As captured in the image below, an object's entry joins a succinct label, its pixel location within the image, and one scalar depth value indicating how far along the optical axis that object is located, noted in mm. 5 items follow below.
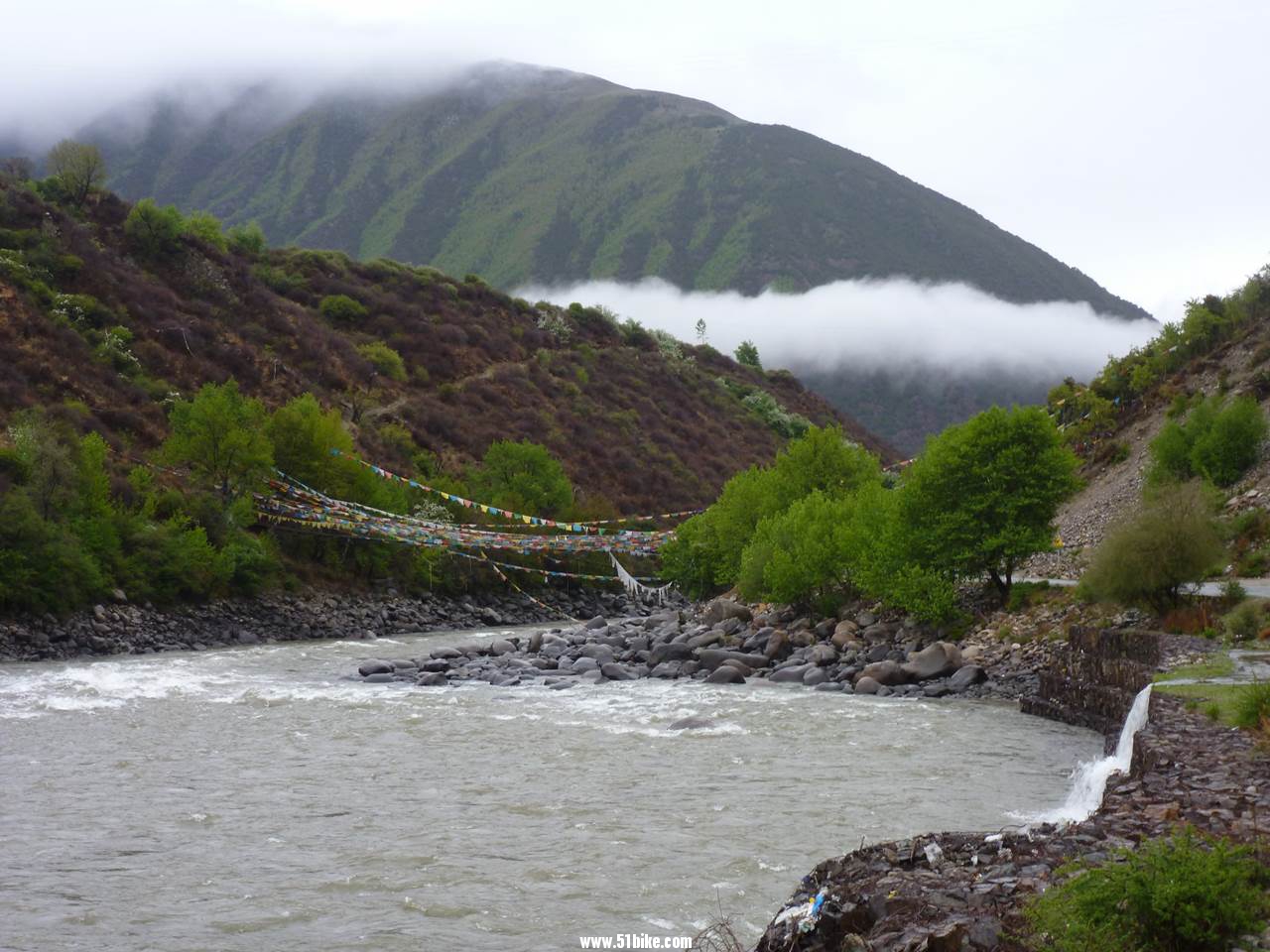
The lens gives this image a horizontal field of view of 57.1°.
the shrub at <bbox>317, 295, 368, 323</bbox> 85062
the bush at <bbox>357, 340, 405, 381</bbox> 77812
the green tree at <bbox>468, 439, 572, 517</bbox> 66062
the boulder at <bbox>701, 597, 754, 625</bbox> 38812
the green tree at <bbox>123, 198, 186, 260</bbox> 73312
